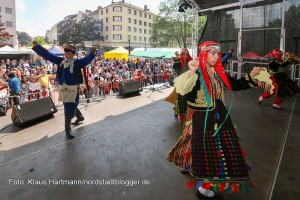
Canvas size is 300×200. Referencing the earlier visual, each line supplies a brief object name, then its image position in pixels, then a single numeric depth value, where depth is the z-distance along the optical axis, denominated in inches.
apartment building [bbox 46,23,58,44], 4232.3
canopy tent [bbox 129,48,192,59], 865.2
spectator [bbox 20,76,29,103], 337.0
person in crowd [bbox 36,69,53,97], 338.5
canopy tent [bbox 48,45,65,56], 566.9
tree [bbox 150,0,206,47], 1440.7
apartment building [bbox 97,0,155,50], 2239.2
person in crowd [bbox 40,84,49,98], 333.1
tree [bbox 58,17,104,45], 2048.5
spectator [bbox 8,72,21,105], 315.3
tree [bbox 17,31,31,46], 3902.6
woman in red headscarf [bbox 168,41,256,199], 89.0
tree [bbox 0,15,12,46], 1322.6
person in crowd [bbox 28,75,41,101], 330.3
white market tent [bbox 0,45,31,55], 747.4
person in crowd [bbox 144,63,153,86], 510.1
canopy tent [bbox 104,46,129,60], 944.3
